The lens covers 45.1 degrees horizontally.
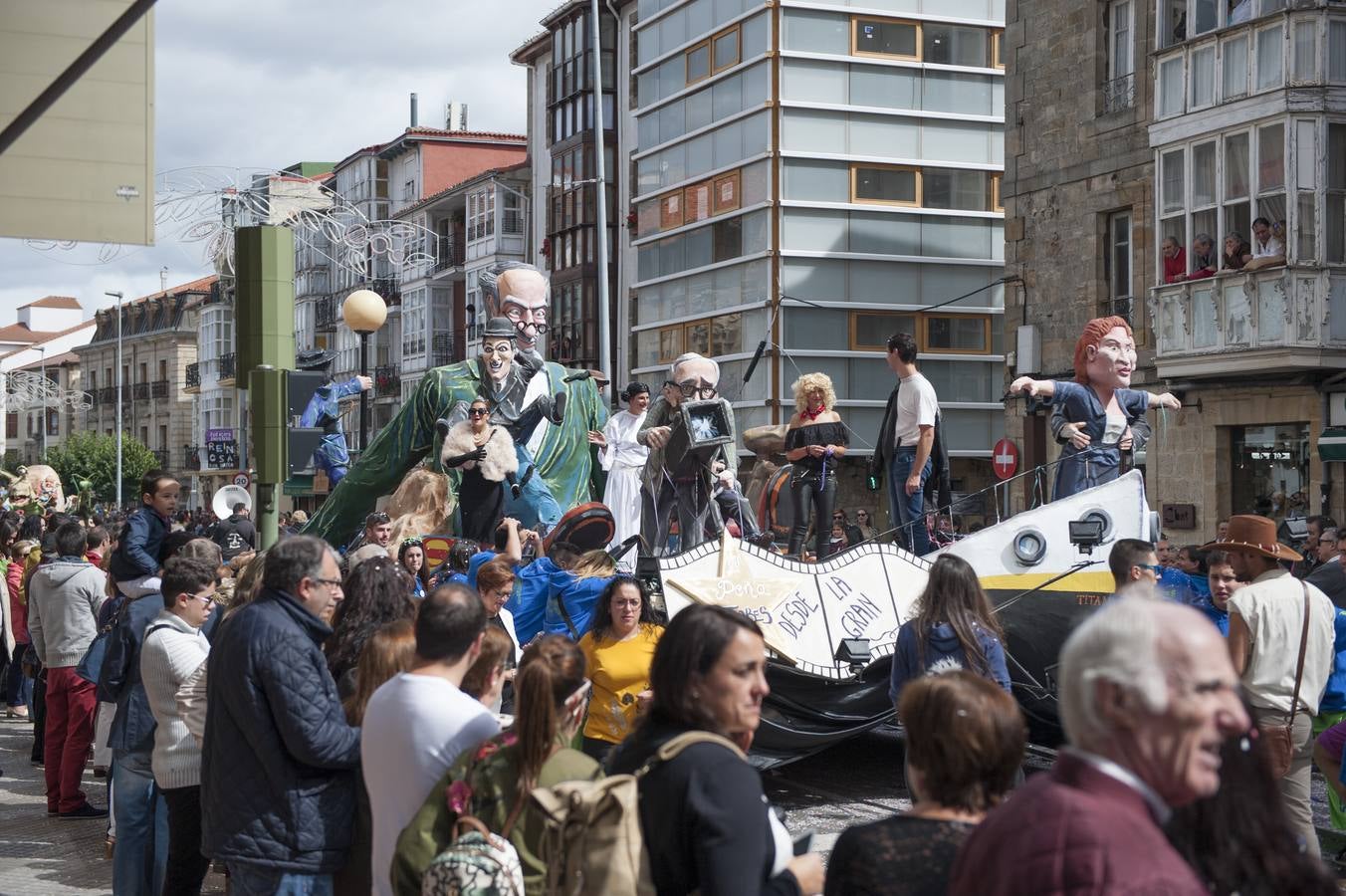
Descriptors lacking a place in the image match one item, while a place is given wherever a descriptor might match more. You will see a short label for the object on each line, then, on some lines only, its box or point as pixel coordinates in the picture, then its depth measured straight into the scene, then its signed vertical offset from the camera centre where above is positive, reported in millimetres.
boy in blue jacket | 8211 -516
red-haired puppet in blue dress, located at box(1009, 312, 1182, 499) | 9539 +214
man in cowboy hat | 6520 -777
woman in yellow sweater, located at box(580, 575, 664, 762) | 6938 -928
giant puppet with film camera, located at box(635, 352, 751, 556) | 11469 -122
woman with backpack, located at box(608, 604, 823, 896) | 3258 -685
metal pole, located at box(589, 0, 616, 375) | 23625 +2658
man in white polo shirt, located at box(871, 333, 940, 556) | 9992 -11
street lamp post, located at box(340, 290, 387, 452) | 13203 +1071
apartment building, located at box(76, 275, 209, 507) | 81938 +4034
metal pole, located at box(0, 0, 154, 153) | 5801 +1346
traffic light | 8797 +110
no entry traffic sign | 25141 -253
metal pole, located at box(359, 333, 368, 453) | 13117 +378
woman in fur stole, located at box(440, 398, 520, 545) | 11977 -164
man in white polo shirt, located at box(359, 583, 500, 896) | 4062 -704
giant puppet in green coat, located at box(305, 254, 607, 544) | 12641 +161
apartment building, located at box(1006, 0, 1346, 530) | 21156 +3219
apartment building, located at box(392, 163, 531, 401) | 52344 +6116
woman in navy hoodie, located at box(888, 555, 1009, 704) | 5906 -701
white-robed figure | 13039 -185
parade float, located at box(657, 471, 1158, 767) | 9102 -900
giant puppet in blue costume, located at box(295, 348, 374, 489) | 13027 +274
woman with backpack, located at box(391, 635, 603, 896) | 3666 -761
